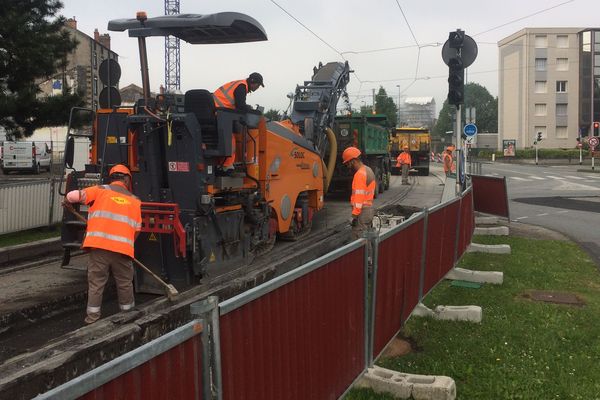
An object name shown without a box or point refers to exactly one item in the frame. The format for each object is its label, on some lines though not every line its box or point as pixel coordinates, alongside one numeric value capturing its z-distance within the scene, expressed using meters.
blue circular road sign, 16.95
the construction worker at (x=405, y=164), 23.31
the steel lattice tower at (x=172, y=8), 51.69
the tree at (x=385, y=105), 62.69
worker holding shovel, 5.45
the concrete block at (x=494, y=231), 11.59
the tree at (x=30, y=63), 10.49
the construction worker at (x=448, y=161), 23.02
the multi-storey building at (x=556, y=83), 65.44
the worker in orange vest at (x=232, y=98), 7.48
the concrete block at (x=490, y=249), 9.59
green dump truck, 16.80
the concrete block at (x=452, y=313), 5.96
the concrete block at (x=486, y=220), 12.87
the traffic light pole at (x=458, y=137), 10.40
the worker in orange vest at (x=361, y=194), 8.09
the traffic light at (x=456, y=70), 10.12
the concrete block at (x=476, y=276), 7.59
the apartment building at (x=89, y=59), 43.17
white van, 29.41
